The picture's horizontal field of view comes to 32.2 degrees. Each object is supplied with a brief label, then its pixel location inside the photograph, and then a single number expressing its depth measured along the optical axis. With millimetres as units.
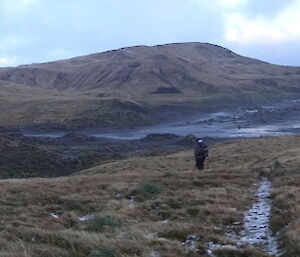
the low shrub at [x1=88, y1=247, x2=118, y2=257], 8277
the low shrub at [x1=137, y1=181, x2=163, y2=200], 16562
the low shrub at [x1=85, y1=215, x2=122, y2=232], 11086
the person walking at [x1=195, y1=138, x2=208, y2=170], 26062
